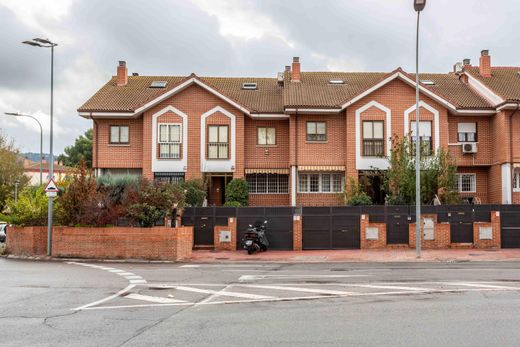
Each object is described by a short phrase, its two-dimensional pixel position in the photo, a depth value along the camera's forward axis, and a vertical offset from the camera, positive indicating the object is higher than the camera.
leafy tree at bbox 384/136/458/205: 31.31 +1.60
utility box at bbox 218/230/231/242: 28.72 -1.21
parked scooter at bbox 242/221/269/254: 26.97 -1.32
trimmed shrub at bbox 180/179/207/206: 32.09 +0.88
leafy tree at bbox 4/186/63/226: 27.44 -0.10
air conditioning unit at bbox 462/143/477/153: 35.53 +3.55
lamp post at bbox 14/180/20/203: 54.61 +2.13
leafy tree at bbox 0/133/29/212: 56.80 +3.34
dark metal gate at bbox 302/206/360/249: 28.58 -0.83
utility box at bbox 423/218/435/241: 28.47 -0.77
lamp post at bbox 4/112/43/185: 42.93 +4.38
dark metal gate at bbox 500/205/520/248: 28.56 -0.81
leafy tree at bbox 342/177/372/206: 31.78 +0.76
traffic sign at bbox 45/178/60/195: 25.06 +0.85
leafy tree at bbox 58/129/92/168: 73.88 +7.05
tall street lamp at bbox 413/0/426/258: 24.88 +1.54
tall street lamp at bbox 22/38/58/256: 25.53 +0.24
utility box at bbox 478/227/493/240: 28.45 -1.01
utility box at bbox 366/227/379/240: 28.58 -0.96
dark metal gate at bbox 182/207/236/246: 28.86 -0.49
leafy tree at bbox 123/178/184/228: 24.81 +0.25
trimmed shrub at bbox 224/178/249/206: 34.62 +0.95
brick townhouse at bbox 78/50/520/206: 35.12 +4.25
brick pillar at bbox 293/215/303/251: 28.52 -1.06
